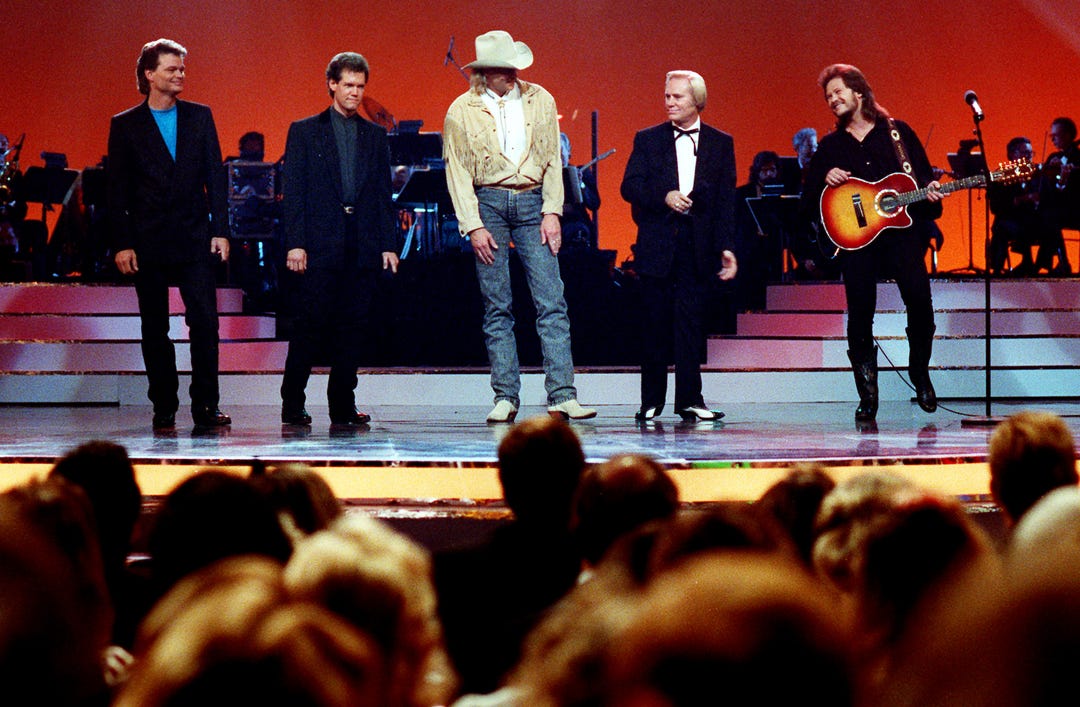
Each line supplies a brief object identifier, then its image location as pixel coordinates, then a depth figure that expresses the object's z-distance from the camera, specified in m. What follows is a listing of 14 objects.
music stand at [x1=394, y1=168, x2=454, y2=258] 16.95
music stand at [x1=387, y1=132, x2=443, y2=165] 18.33
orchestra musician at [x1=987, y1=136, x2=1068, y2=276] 19.23
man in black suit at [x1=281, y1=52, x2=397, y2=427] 10.43
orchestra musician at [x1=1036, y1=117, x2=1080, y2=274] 18.95
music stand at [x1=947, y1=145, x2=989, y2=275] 18.06
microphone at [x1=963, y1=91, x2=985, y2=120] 10.16
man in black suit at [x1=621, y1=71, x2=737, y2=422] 10.73
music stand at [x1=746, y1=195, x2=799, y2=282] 18.00
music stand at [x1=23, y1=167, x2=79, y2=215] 19.22
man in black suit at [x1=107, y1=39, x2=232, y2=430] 10.16
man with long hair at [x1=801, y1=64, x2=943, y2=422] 10.78
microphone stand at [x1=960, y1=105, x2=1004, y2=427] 10.08
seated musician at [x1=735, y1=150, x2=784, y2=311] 17.28
